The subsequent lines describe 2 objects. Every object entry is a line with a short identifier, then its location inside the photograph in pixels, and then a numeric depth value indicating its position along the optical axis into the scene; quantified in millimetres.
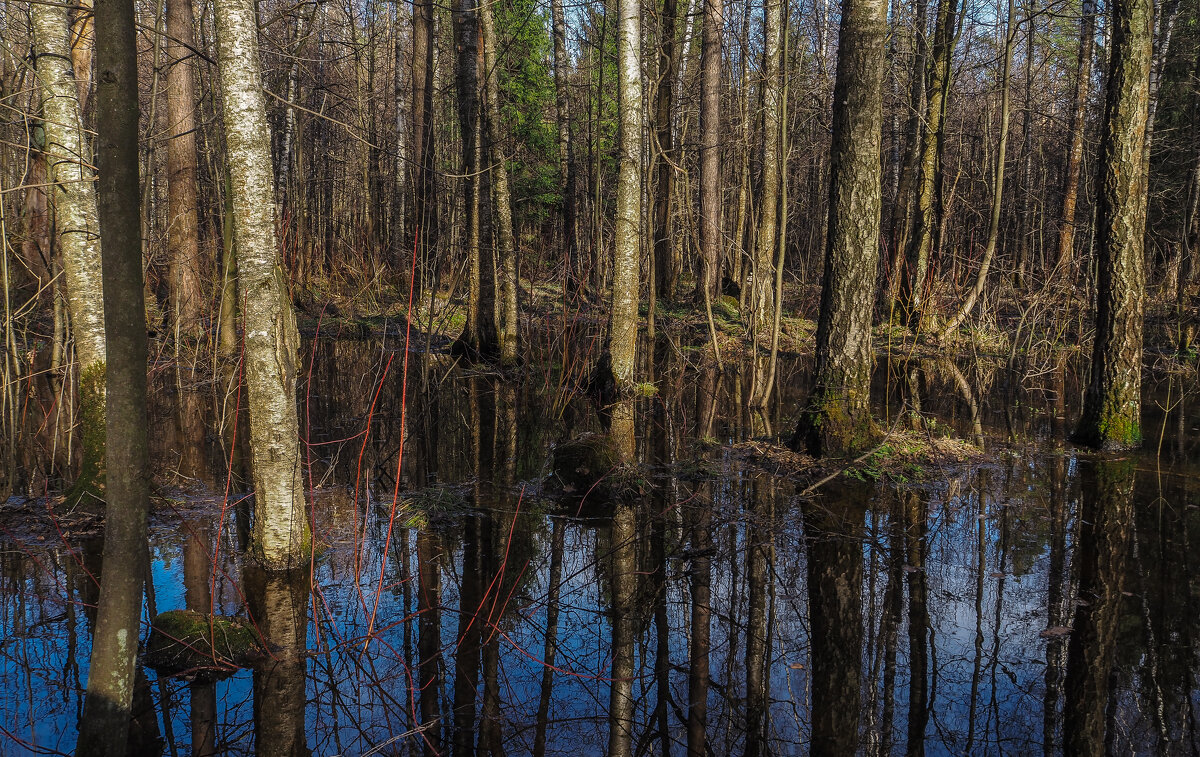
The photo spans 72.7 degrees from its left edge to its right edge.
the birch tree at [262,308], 4551
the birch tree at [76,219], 5461
